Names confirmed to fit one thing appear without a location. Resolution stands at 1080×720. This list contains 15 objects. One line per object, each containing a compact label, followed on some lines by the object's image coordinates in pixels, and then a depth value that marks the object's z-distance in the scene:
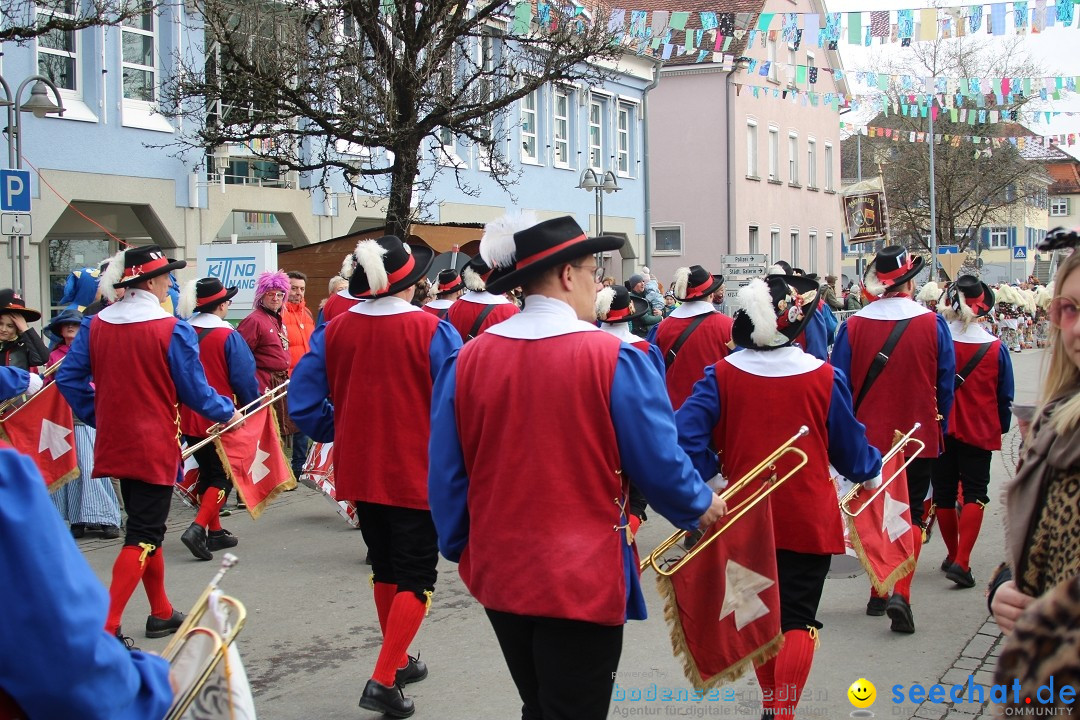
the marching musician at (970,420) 6.84
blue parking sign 11.02
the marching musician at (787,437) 4.35
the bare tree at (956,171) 38.66
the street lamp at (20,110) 12.12
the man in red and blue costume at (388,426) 4.77
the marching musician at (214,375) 7.98
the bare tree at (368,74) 13.42
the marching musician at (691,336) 8.19
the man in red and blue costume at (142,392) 5.73
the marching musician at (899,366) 6.25
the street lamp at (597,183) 19.14
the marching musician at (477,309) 9.09
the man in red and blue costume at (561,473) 3.20
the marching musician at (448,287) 10.04
